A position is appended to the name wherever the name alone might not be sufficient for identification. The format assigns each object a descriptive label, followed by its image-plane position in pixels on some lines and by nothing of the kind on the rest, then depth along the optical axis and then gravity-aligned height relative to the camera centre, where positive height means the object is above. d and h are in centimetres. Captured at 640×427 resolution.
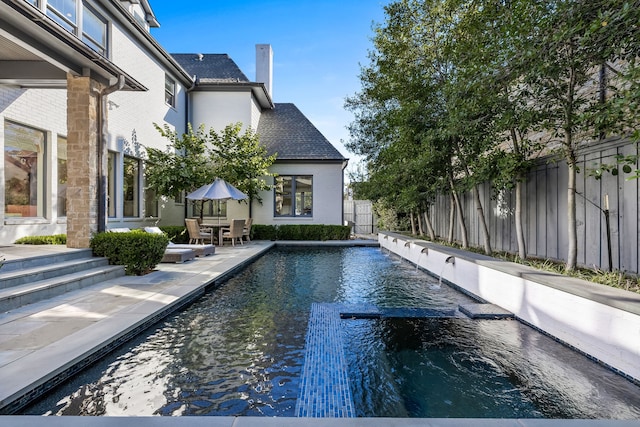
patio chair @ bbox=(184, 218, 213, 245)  1193 -42
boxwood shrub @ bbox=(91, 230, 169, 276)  702 -60
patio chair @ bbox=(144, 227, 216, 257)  971 -85
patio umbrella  1199 +91
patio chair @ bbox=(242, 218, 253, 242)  1434 -39
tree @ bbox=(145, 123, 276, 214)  1255 +213
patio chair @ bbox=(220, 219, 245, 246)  1318 -46
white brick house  690 +273
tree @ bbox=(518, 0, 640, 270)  403 +208
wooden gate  2109 +15
